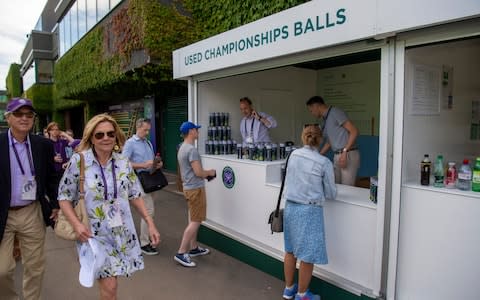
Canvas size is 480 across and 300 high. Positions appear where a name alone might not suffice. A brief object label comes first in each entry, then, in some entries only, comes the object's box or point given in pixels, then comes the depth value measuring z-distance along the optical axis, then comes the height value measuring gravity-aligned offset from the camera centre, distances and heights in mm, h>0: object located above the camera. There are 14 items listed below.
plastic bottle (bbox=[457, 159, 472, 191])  2479 -365
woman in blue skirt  2975 -623
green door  10391 -12
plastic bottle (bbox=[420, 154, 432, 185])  2662 -340
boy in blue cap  4094 -702
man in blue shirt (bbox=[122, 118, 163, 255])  4473 -377
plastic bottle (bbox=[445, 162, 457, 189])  2576 -371
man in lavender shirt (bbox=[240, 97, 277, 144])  4914 +26
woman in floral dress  2336 -513
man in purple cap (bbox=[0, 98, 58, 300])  2680 -558
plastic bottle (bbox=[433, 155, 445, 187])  2634 -359
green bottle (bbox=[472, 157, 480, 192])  2412 -362
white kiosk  2430 -143
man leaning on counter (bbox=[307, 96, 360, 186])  4090 -139
